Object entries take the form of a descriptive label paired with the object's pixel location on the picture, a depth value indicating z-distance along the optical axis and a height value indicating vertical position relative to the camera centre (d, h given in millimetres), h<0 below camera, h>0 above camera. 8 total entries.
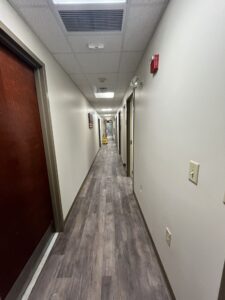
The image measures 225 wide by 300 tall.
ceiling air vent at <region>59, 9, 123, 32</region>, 1150 +933
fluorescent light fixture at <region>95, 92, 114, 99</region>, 4035 +890
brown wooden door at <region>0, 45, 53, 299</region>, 1061 -400
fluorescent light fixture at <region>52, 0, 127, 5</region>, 1045 +938
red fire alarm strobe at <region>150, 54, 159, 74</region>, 1312 +579
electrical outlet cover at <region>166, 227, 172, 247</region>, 1179 -997
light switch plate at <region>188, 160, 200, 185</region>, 807 -295
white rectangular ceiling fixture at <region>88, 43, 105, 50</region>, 1585 +921
